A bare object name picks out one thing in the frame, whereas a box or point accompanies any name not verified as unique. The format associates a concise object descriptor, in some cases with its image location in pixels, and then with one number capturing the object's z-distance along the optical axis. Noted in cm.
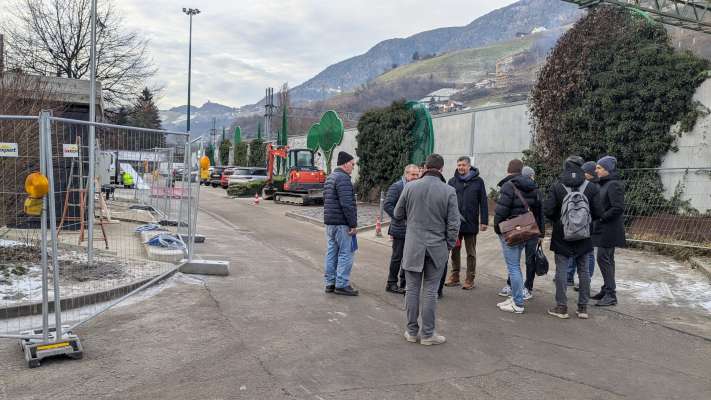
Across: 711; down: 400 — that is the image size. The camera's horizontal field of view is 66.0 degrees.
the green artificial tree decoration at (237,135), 5395
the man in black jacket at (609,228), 732
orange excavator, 2327
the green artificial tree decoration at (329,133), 2942
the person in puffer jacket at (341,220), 723
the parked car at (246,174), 3288
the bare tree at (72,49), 2441
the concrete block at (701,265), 884
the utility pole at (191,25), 3983
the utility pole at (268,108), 6280
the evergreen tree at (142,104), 2962
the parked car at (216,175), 4112
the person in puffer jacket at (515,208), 679
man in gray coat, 546
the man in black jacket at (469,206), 785
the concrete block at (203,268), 836
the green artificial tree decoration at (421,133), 1962
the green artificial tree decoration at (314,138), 3134
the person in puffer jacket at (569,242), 669
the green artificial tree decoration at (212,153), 7062
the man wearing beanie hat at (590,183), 751
